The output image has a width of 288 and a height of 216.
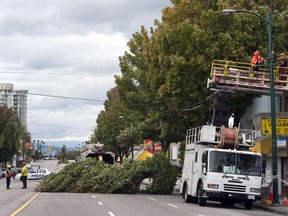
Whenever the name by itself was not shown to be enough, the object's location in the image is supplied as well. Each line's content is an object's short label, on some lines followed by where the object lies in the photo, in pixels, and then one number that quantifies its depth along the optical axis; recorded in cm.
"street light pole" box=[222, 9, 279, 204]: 2522
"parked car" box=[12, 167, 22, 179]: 7351
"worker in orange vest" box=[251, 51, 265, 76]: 2602
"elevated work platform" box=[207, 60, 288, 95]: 2714
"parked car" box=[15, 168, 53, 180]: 6203
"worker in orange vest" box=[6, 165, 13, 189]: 3825
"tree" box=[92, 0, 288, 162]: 2897
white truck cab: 2370
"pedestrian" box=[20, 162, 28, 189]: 3762
